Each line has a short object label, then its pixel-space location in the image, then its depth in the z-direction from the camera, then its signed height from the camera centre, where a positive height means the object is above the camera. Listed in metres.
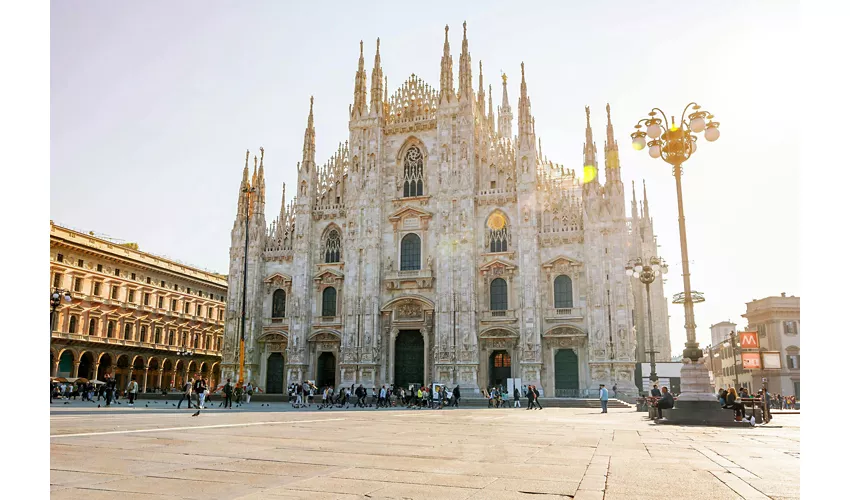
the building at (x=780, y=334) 50.84 +0.35
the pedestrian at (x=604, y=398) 25.19 -2.44
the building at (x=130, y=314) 42.19 +2.03
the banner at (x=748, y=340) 32.41 -0.09
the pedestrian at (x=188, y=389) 24.61 -1.98
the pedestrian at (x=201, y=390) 24.24 -2.02
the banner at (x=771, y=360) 29.44 -1.07
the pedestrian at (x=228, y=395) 26.80 -2.43
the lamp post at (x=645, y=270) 24.50 +2.79
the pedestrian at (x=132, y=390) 30.51 -2.55
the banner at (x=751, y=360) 30.21 -1.07
